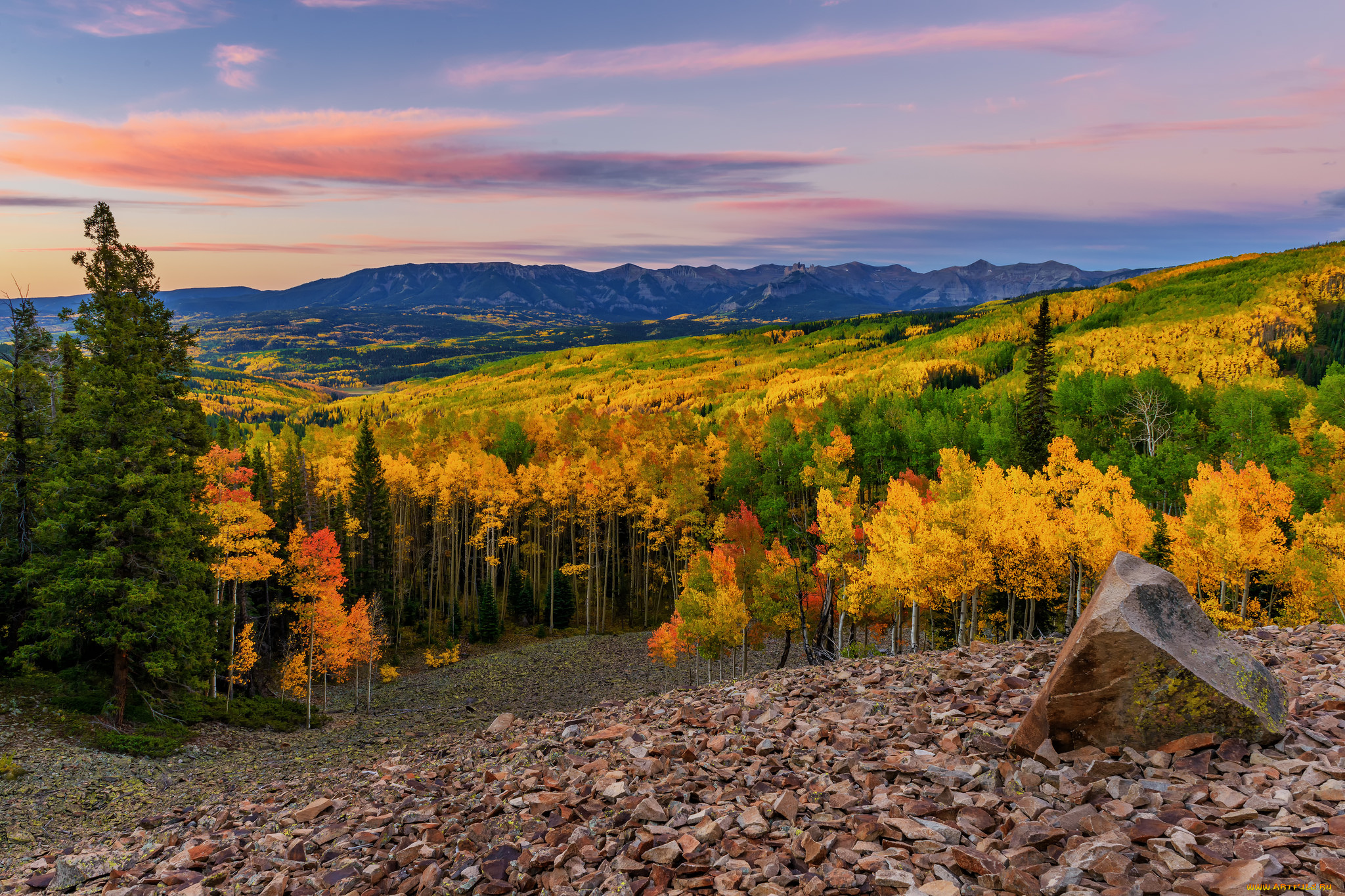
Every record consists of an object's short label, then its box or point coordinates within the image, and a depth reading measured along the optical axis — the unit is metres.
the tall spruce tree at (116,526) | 26.53
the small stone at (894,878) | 7.41
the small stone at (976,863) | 7.54
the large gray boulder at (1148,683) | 9.47
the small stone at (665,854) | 8.65
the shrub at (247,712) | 30.09
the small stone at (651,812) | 10.02
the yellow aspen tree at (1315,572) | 37.31
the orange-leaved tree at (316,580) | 41.62
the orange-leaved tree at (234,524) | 33.12
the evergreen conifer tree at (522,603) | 65.38
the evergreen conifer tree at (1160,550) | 41.09
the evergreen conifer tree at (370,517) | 58.25
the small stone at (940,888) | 7.12
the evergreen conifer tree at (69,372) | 33.22
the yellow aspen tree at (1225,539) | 37.34
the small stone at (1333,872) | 6.27
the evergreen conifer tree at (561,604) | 65.12
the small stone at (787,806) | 9.51
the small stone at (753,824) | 9.15
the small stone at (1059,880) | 6.98
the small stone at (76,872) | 11.55
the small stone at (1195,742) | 9.37
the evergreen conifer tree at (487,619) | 61.19
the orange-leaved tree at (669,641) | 44.68
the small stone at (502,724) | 18.03
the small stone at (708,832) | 9.09
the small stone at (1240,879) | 6.44
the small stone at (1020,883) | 7.04
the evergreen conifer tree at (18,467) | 30.42
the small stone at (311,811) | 12.70
